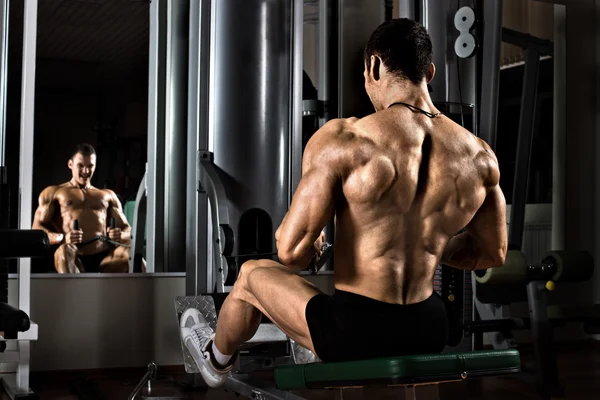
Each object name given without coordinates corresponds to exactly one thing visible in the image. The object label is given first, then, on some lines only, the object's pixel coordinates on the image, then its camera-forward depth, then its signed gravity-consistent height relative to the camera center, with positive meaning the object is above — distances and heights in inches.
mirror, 162.6 +16.0
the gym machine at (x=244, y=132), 149.8 +15.1
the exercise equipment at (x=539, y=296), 152.8 -16.3
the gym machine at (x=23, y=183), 140.7 +5.0
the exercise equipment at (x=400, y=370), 80.2 -16.1
